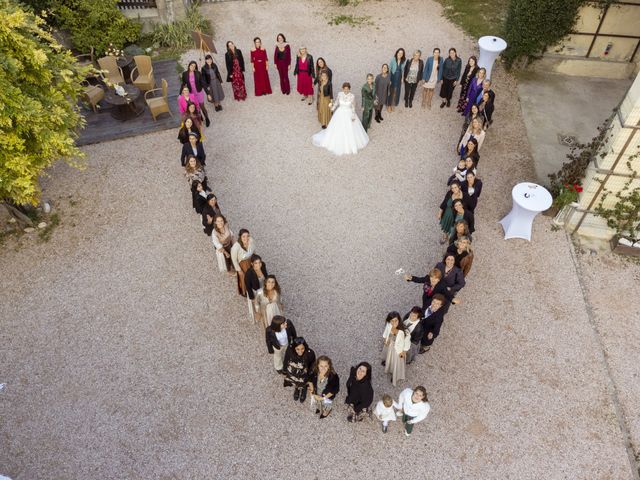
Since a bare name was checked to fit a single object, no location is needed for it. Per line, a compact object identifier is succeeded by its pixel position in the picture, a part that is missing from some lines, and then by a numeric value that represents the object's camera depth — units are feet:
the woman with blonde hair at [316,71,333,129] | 36.91
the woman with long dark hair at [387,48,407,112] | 38.22
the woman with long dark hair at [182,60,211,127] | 37.52
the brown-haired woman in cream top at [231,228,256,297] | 25.79
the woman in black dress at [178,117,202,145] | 32.44
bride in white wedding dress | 35.65
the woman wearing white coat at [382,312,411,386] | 22.22
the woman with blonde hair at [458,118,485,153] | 32.30
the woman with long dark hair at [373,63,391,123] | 37.63
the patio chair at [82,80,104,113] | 40.40
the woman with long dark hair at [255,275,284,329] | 23.86
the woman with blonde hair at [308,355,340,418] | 21.25
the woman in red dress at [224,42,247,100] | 39.31
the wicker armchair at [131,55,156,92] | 42.22
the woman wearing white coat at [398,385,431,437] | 20.53
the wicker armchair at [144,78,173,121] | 39.68
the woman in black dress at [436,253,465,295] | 24.50
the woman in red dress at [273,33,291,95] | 39.91
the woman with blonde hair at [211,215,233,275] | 26.61
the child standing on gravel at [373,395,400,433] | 21.44
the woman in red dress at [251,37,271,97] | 39.96
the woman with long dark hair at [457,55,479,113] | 37.91
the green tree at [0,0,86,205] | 23.30
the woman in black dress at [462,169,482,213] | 28.84
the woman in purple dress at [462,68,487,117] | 36.40
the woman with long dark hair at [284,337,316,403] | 21.56
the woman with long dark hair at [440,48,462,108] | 38.40
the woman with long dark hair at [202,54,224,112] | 37.97
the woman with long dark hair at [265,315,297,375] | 22.65
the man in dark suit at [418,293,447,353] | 22.98
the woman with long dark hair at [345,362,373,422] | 20.74
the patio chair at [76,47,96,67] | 46.00
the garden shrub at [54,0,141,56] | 44.45
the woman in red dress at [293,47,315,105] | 39.09
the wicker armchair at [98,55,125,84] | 41.68
